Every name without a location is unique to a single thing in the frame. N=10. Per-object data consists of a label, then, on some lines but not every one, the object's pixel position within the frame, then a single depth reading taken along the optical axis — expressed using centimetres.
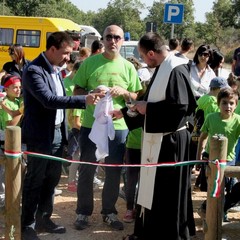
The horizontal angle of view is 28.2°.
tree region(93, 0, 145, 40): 6719
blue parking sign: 1105
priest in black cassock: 396
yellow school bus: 1959
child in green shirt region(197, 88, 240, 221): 495
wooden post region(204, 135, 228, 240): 376
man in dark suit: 418
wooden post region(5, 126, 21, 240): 370
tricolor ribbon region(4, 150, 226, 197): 372
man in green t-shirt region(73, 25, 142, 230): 479
